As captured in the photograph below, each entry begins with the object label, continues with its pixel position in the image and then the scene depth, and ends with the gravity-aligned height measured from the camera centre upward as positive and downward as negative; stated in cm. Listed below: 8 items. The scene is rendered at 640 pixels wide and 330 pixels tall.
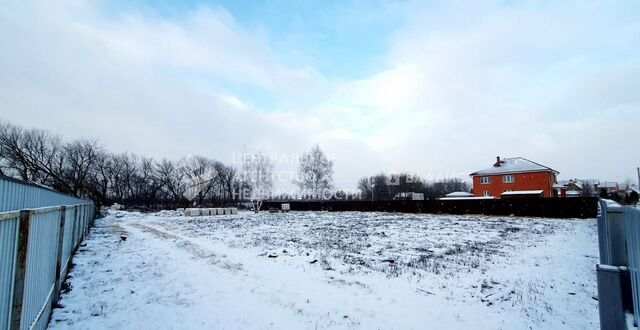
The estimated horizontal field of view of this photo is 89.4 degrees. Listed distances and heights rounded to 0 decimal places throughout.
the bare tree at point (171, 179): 7131 +417
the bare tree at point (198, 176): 7181 +497
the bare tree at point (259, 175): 6086 +432
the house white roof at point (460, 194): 5610 +59
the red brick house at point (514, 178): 4078 +253
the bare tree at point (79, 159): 5776 +708
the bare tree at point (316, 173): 5722 +435
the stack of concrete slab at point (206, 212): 3503 -160
